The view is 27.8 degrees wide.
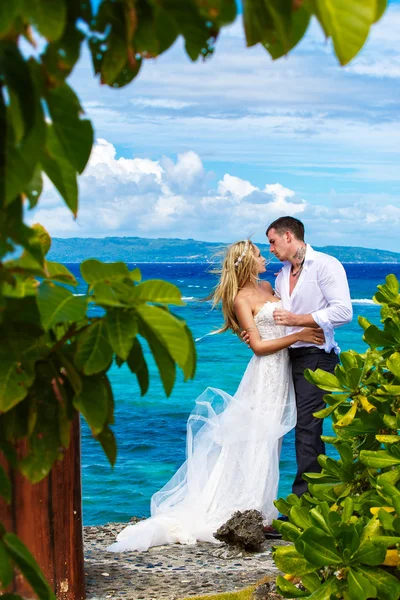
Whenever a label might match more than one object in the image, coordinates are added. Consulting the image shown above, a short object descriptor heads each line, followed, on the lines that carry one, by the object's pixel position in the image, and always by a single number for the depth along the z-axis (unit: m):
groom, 7.07
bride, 7.30
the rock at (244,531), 6.30
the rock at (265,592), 4.38
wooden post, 4.17
